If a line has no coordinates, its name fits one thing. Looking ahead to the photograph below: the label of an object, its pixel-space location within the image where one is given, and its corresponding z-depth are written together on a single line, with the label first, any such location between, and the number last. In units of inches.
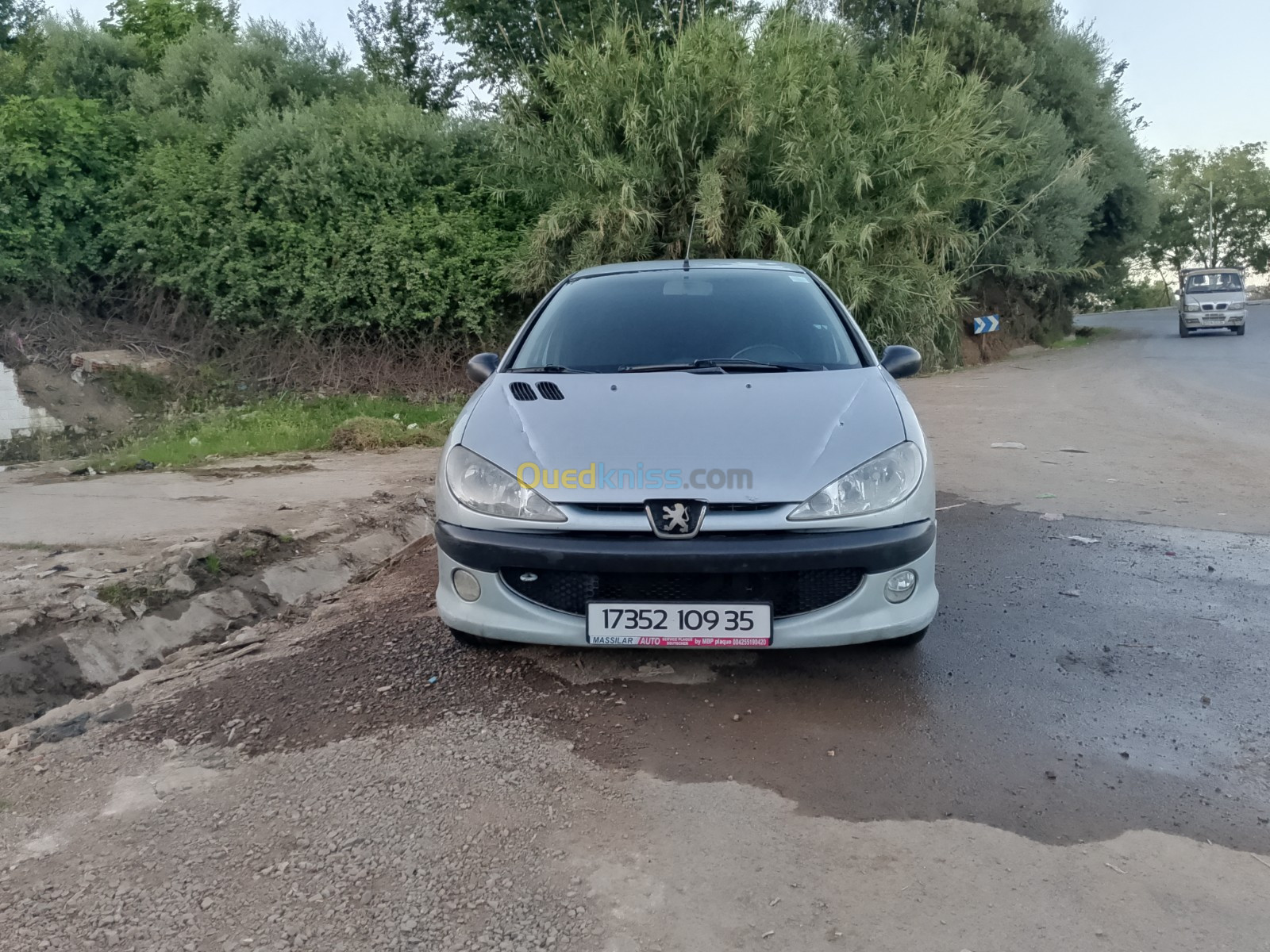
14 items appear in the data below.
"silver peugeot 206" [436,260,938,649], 121.1
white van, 1028.5
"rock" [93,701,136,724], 134.3
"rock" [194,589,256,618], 177.0
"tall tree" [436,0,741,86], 584.4
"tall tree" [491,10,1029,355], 458.0
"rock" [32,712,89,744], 128.6
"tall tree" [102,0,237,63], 739.4
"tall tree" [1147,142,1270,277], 2583.7
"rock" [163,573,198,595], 176.6
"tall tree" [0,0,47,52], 772.6
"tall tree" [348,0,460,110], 707.4
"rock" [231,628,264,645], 165.0
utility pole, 2588.6
